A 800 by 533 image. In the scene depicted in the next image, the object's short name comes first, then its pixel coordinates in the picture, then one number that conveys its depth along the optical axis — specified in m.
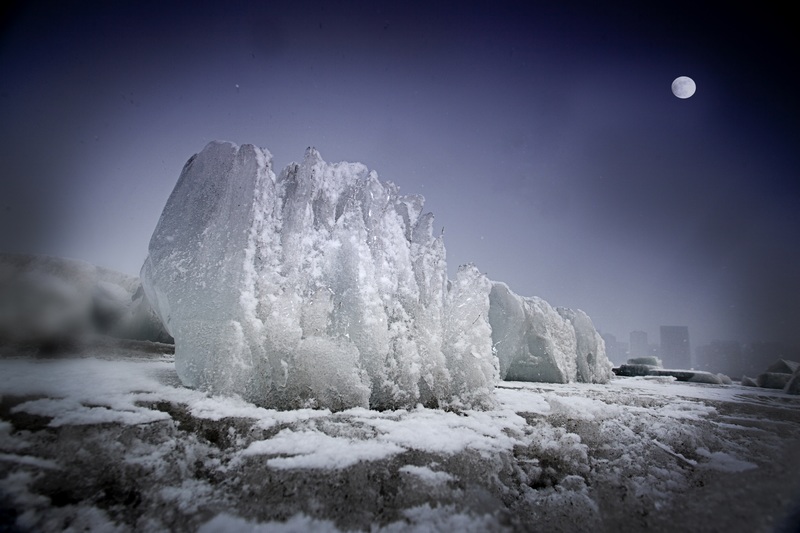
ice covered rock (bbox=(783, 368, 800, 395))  8.23
